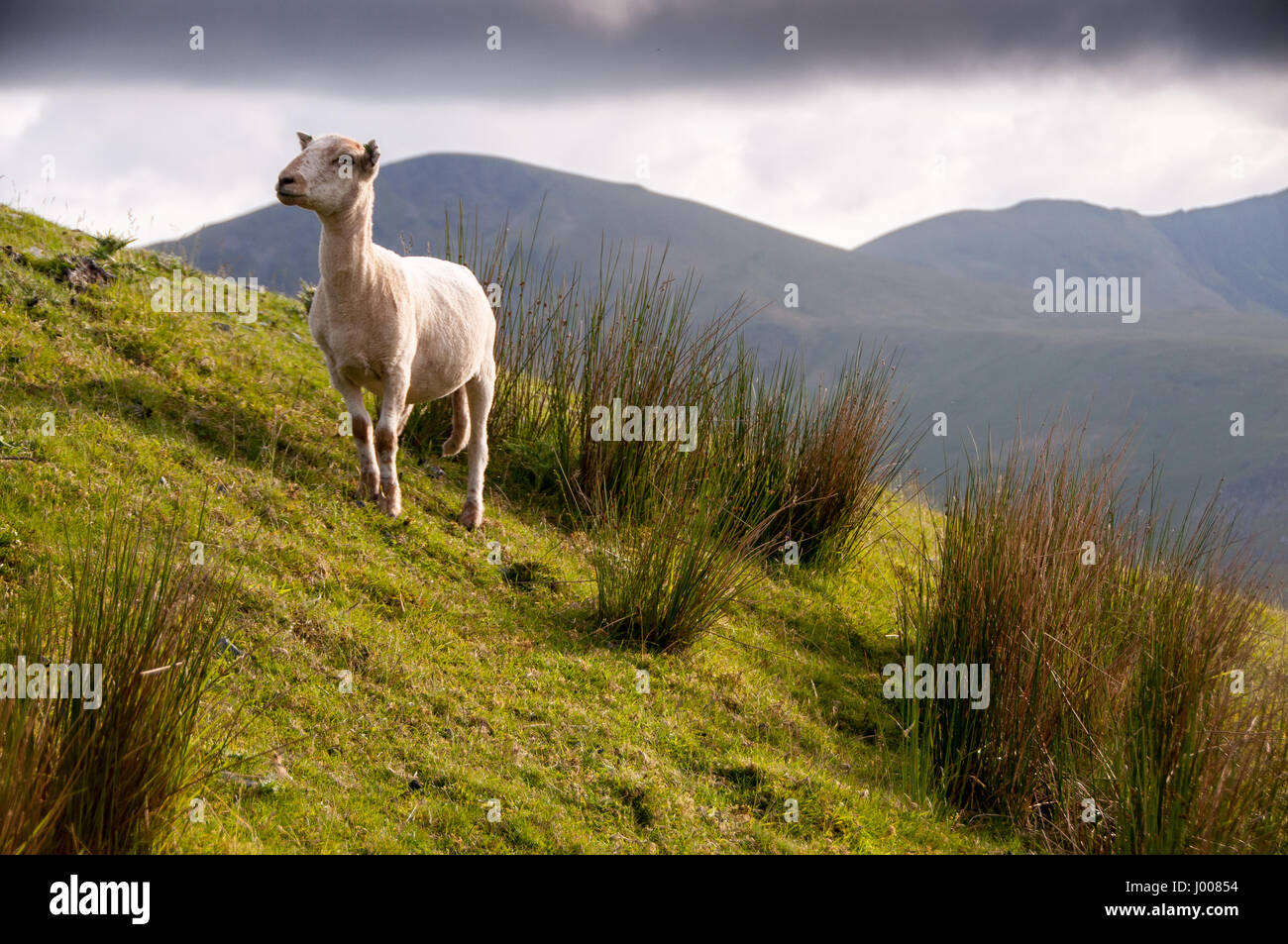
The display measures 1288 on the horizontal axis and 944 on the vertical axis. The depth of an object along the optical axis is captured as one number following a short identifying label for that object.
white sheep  5.50
